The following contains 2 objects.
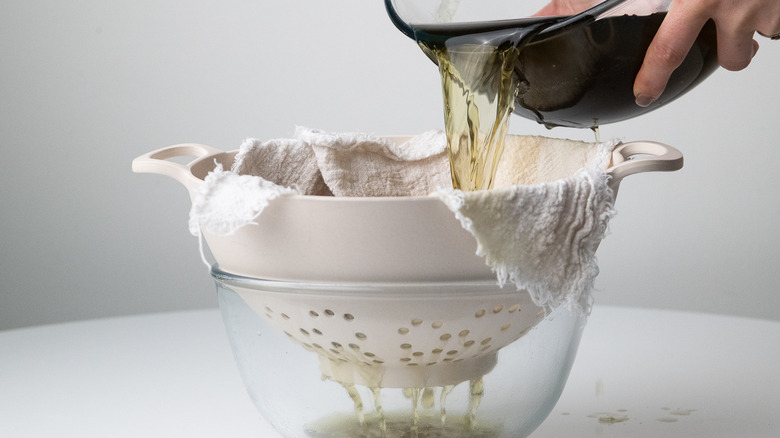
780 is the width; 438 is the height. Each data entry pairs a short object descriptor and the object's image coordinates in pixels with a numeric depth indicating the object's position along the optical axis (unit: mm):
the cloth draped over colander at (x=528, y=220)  755
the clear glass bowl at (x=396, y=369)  856
